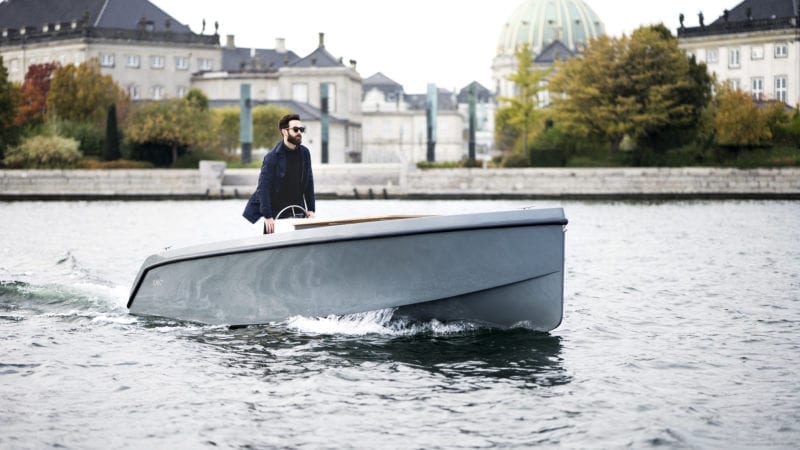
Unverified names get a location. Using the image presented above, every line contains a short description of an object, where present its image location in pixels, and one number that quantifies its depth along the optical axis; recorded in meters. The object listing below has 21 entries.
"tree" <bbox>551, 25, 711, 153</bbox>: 63.62
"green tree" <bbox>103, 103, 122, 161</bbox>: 66.56
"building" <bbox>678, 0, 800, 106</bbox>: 92.44
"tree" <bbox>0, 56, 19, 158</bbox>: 69.06
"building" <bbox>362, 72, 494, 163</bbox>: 124.69
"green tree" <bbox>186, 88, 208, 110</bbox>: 82.19
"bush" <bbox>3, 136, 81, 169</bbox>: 64.62
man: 12.69
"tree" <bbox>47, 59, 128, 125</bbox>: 78.62
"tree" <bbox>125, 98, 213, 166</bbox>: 68.38
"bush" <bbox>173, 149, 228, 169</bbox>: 69.75
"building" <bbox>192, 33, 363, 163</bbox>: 103.56
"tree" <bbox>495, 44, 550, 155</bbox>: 76.19
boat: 11.62
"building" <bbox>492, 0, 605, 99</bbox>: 174.62
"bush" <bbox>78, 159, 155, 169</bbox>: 64.75
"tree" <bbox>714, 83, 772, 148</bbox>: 61.62
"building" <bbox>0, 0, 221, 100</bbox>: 100.44
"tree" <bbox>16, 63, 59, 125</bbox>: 87.38
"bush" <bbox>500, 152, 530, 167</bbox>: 64.06
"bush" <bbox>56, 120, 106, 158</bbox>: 69.12
